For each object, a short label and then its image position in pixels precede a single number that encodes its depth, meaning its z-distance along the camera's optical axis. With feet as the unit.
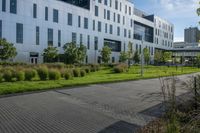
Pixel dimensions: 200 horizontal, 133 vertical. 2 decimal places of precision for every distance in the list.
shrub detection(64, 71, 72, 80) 43.48
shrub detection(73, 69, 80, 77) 50.07
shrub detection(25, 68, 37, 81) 40.42
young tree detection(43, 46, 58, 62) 93.09
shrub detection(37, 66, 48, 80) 41.52
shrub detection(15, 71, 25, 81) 38.74
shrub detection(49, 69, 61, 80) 41.92
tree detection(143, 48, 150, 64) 143.91
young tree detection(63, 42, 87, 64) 98.66
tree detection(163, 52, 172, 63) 145.04
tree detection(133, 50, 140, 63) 145.18
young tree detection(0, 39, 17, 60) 76.14
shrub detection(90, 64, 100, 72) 72.94
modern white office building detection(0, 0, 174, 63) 89.61
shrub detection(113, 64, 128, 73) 70.54
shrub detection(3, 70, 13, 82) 37.60
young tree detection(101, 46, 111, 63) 116.83
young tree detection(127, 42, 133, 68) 116.26
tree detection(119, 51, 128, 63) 124.27
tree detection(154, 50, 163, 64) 150.81
